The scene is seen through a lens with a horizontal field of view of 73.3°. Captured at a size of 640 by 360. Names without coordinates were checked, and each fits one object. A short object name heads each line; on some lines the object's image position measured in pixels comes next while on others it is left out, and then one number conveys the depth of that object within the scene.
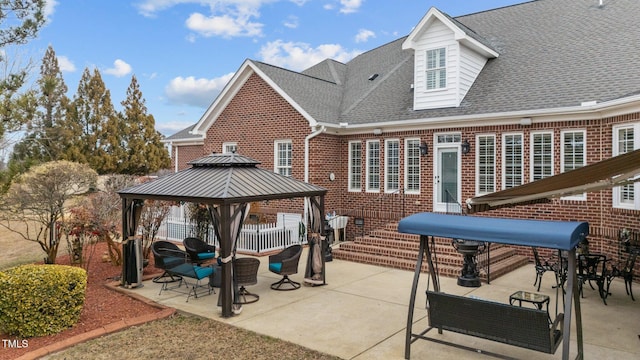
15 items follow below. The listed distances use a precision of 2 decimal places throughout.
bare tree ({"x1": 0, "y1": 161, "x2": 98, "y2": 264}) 10.73
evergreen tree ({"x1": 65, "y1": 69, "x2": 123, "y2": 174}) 30.70
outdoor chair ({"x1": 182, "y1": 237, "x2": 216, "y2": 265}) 10.77
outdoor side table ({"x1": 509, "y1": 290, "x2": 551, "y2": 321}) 6.06
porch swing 4.78
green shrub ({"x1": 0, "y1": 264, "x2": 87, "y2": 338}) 6.61
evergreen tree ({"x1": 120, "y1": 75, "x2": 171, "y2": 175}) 33.25
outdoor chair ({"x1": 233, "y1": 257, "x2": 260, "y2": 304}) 8.18
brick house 11.10
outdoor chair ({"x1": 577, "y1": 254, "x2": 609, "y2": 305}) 8.34
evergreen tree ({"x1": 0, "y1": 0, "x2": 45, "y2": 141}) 9.30
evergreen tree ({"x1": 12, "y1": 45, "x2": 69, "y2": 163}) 26.31
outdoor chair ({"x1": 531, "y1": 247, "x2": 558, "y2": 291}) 9.14
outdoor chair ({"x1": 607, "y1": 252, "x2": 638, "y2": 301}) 8.49
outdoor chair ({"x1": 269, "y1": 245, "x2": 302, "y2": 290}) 9.41
